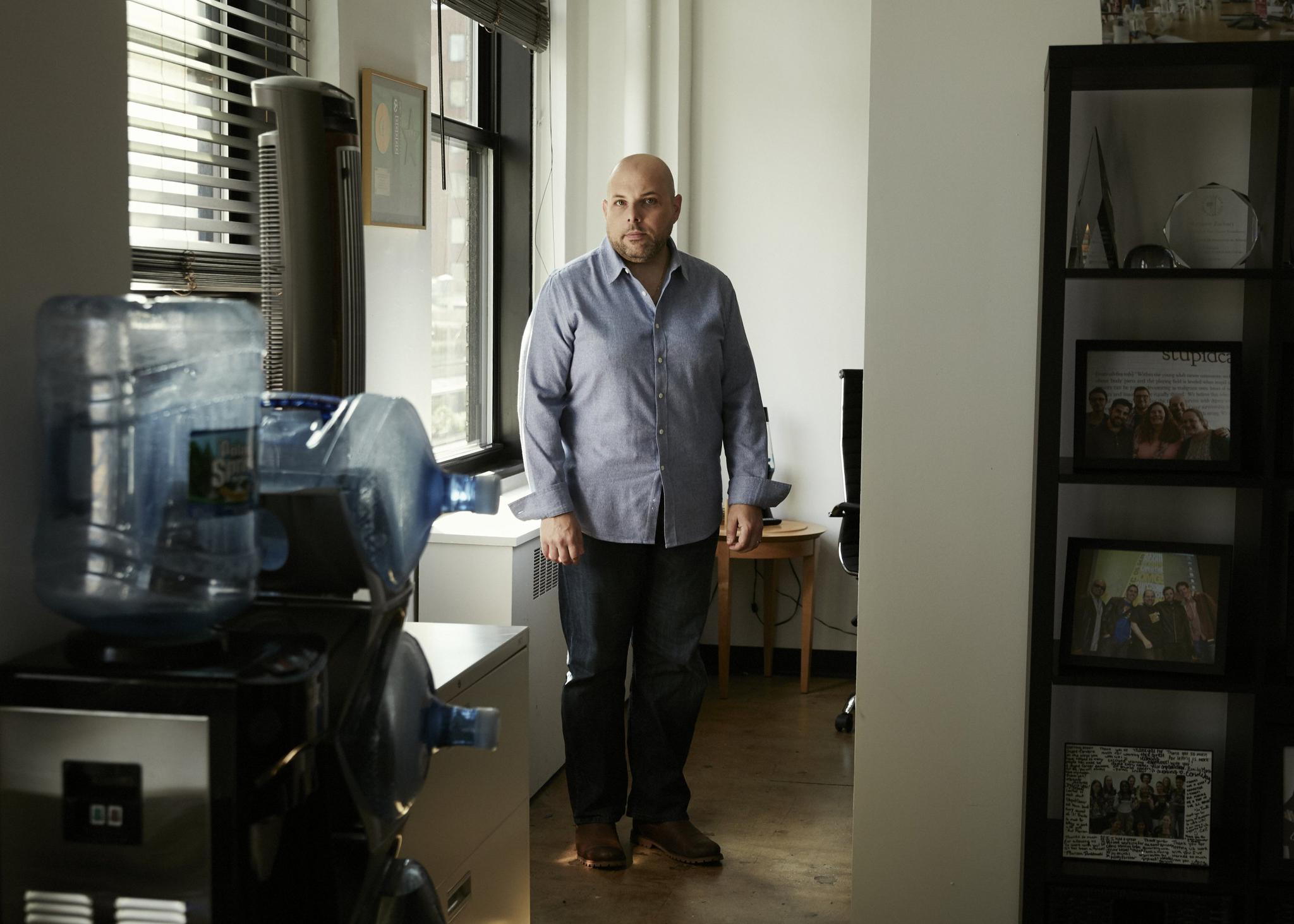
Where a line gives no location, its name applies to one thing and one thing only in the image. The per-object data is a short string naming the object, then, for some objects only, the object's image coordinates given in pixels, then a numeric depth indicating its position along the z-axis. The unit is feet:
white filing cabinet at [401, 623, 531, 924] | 5.29
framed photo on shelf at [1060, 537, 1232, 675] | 7.50
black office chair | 13.30
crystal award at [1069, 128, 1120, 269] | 7.45
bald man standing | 9.57
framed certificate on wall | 9.68
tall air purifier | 5.51
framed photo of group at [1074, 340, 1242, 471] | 7.41
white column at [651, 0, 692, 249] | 15.34
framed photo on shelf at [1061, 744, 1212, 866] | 7.70
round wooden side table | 14.75
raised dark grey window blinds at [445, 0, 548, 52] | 12.50
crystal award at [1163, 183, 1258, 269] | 7.32
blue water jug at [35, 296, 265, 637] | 3.56
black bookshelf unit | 7.12
